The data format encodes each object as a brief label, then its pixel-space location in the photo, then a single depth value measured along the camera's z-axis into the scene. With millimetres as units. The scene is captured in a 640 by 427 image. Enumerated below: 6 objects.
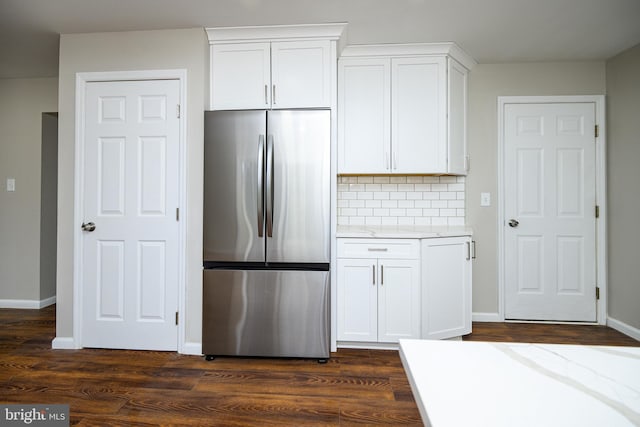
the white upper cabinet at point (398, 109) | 3027
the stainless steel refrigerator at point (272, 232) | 2568
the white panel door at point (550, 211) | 3330
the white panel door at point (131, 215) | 2734
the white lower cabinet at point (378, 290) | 2701
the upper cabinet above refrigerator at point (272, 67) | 2715
